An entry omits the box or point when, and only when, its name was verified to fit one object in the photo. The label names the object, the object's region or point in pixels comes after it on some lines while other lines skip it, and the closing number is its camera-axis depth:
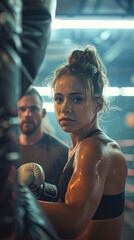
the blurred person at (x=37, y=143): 1.19
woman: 0.61
